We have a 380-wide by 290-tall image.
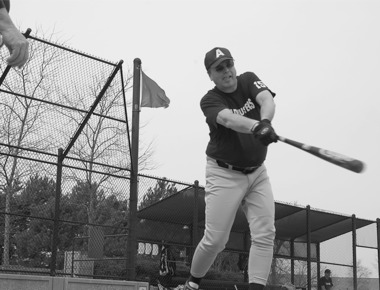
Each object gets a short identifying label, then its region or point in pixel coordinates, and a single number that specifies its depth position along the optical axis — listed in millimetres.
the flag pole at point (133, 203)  10219
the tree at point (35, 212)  10078
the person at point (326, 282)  17969
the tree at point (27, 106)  9000
